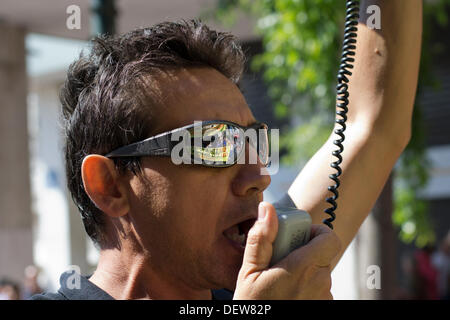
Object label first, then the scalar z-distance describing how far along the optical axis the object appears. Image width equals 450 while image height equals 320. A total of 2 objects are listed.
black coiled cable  1.23
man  1.17
